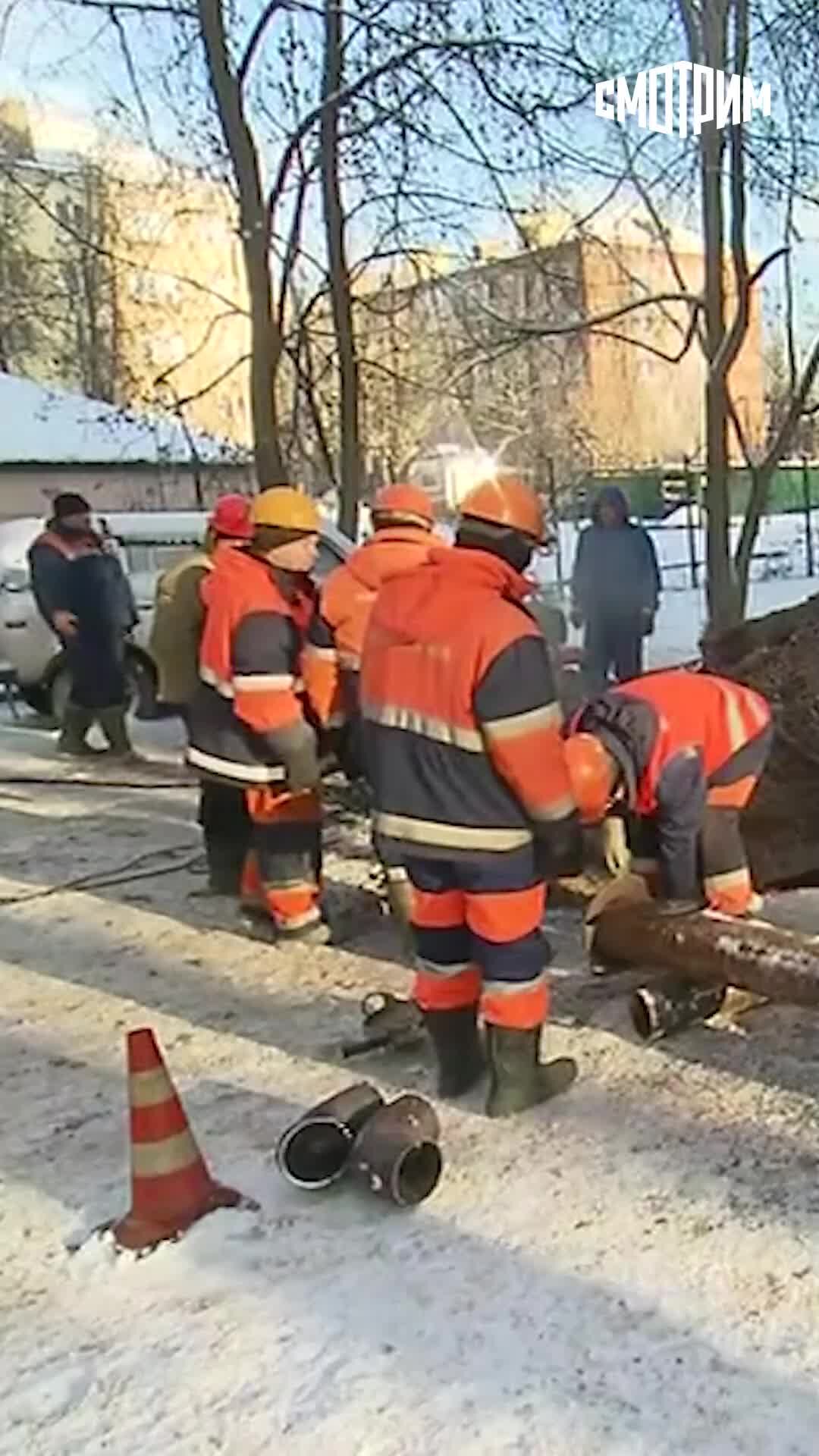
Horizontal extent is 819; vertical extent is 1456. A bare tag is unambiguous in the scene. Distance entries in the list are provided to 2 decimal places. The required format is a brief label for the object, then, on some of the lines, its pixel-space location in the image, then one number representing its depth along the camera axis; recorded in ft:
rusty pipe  13.78
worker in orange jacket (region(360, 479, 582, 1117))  12.86
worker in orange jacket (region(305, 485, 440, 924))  18.53
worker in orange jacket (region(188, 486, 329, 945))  18.63
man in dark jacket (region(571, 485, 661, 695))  38.60
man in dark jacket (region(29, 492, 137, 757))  35.14
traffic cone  11.41
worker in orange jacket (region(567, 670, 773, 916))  14.60
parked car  42.60
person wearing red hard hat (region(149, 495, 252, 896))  21.59
